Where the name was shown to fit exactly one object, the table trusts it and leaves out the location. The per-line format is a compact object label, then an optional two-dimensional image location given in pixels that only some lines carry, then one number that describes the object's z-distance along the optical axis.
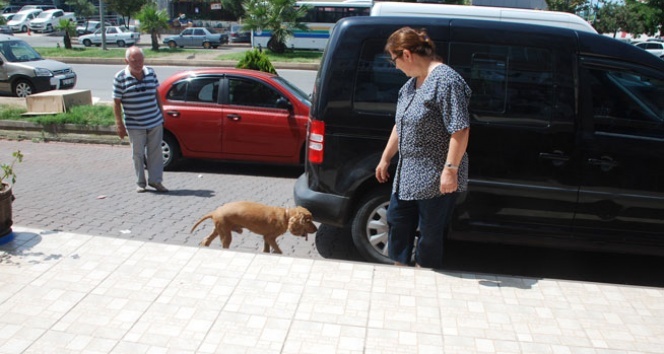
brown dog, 4.61
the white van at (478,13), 5.68
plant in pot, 4.41
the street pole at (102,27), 27.88
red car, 7.69
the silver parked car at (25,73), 15.07
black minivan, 4.41
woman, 3.56
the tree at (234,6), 50.25
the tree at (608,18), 46.47
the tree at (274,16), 29.31
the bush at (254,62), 10.64
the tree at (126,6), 37.31
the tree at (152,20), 31.31
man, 6.45
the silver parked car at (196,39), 36.78
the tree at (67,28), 30.77
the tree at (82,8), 48.53
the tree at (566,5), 41.94
